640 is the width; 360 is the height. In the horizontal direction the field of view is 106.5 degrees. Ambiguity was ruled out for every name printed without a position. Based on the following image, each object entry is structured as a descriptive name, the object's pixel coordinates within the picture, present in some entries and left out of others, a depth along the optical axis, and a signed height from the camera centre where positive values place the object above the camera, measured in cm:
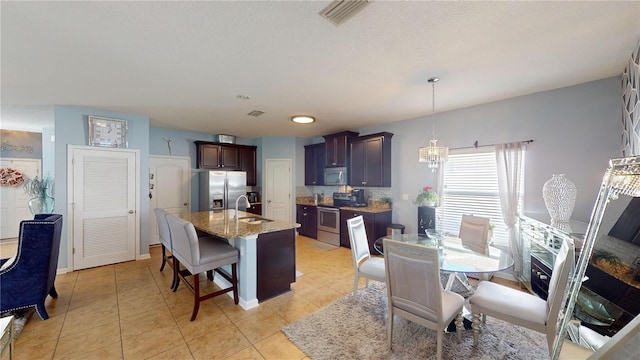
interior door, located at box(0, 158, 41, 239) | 531 -44
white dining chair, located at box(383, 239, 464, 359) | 173 -86
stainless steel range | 515 -102
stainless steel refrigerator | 527 -21
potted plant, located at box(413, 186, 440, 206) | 392 -31
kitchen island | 267 -89
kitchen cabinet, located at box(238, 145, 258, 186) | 620 +46
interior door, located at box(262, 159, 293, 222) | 621 -25
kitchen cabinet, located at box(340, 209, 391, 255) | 449 -85
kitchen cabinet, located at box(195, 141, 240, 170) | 564 +59
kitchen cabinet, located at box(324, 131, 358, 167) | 530 +71
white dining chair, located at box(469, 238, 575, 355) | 167 -100
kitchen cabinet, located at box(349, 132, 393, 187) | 471 +38
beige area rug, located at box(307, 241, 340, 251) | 496 -143
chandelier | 285 +30
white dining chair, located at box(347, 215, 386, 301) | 266 -98
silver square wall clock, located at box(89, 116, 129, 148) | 382 +80
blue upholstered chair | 229 -87
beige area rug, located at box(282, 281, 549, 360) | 194 -142
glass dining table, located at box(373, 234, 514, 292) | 210 -78
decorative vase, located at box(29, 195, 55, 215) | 420 -41
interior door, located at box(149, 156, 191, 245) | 517 -12
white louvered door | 374 -43
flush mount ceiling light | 423 +109
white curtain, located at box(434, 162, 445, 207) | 400 -4
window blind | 354 -21
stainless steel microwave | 559 +7
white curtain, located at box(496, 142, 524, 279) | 327 -15
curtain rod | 364 +49
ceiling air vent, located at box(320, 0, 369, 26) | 150 +111
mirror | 92 -35
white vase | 257 -23
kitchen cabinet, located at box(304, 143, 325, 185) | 605 +40
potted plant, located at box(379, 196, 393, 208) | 475 -45
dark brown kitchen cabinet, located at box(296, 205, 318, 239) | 571 -100
